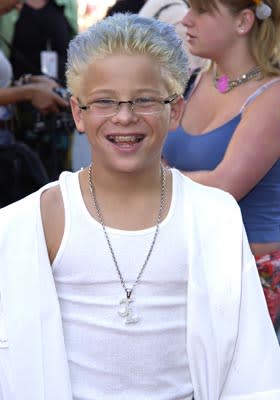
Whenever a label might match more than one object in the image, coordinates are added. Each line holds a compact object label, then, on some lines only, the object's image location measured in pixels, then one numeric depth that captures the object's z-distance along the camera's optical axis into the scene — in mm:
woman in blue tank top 3668
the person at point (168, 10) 5471
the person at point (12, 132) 5096
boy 2657
